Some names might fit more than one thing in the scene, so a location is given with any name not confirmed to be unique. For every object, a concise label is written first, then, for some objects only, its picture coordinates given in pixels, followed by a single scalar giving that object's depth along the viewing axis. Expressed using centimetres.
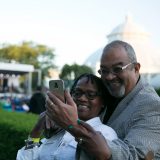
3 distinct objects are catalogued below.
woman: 133
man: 106
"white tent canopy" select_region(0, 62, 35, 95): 1337
